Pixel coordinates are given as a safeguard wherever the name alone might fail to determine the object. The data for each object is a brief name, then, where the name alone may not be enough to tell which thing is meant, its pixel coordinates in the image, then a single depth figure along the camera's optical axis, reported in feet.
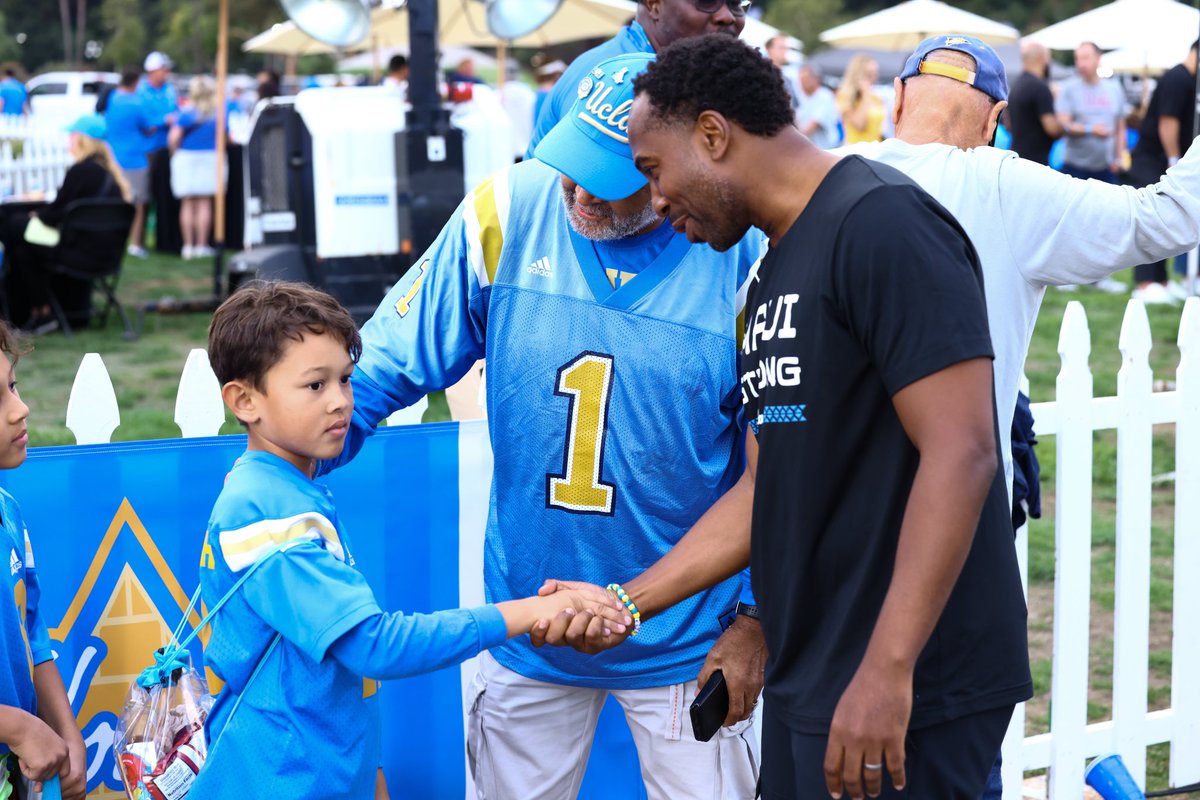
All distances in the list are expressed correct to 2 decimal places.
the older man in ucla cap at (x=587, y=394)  9.06
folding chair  35.37
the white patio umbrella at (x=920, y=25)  73.92
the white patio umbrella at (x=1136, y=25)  58.59
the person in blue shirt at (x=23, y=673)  8.52
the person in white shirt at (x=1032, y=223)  10.03
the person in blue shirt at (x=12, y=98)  73.26
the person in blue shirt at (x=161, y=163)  55.47
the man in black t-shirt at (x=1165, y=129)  37.76
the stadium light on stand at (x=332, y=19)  31.53
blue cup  11.60
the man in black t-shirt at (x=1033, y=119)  46.03
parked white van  74.13
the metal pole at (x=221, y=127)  40.01
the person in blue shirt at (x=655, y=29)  14.67
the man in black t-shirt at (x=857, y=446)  6.36
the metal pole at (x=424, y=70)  29.07
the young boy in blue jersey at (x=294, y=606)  7.73
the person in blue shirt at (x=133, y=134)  54.29
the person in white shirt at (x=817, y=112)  55.67
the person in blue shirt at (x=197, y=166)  51.06
